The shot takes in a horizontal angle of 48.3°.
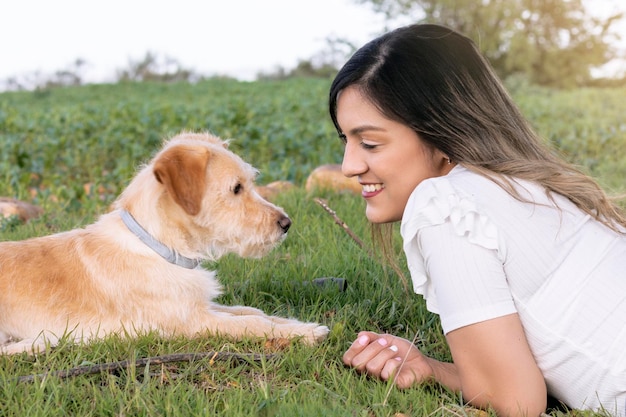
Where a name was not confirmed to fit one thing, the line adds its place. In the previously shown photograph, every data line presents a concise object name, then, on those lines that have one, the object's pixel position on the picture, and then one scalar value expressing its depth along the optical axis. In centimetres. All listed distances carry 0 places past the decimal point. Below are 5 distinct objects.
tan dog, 366
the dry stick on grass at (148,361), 307
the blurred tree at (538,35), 3894
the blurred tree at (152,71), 3512
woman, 277
